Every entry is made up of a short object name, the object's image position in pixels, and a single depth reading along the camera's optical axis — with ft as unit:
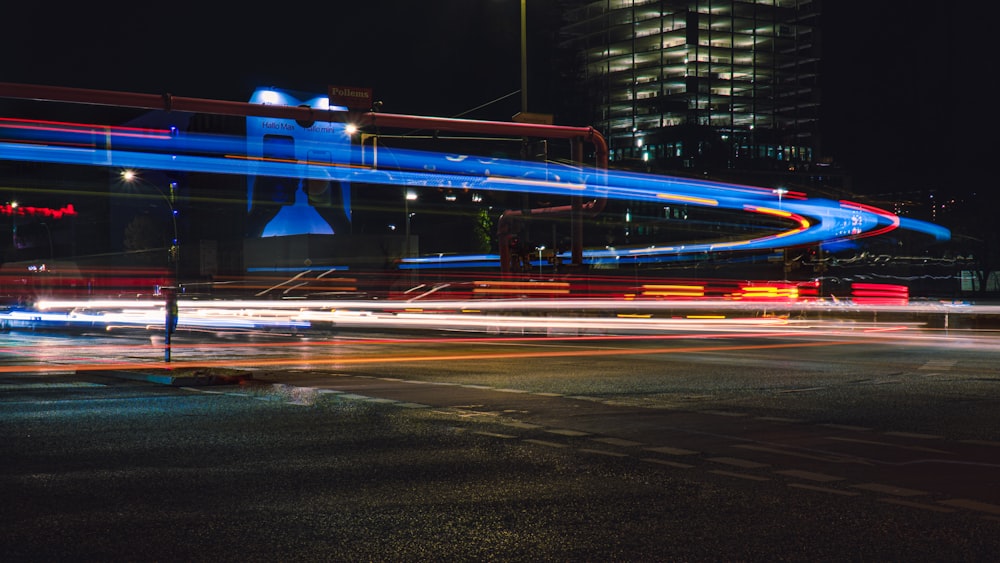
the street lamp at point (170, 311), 60.95
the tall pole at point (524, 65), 106.98
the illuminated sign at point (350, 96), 74.02
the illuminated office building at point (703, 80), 434.30
